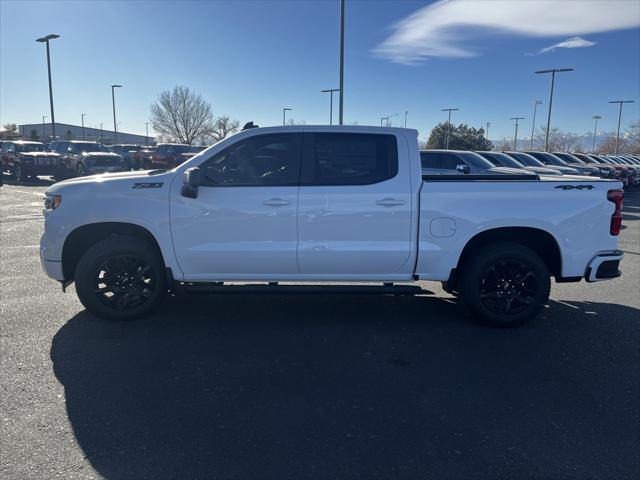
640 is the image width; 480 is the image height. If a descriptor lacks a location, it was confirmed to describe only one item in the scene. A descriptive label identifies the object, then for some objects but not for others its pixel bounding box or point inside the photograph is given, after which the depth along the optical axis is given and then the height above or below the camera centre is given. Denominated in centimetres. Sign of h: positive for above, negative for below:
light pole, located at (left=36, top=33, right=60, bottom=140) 3148 +615
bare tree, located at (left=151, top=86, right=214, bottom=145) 6544 +508
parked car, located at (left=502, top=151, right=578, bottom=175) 1978 +22
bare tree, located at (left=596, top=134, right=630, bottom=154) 8537 +386
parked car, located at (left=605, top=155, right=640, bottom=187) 2611 -42
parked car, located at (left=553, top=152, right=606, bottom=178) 2065 +4
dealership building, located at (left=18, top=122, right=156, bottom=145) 11197 +587
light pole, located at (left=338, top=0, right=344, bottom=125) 1812 +372
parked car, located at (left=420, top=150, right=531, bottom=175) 1359 +5
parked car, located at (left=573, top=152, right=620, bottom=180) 2317 -13
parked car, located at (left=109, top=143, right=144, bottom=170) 3065 +29
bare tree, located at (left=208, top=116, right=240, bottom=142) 6906 +425
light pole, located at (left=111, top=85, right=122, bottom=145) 5384 +609
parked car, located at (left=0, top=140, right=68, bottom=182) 2227 -35
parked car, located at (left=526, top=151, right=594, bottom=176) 2036 +22
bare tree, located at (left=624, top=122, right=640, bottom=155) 8411 +516
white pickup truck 487 -61
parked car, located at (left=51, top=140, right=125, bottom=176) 2114 -13
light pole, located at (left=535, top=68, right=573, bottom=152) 3767 +680
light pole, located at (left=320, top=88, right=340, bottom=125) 3767 +514
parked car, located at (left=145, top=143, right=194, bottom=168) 2634 +10
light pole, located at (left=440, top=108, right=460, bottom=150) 5430 +301
